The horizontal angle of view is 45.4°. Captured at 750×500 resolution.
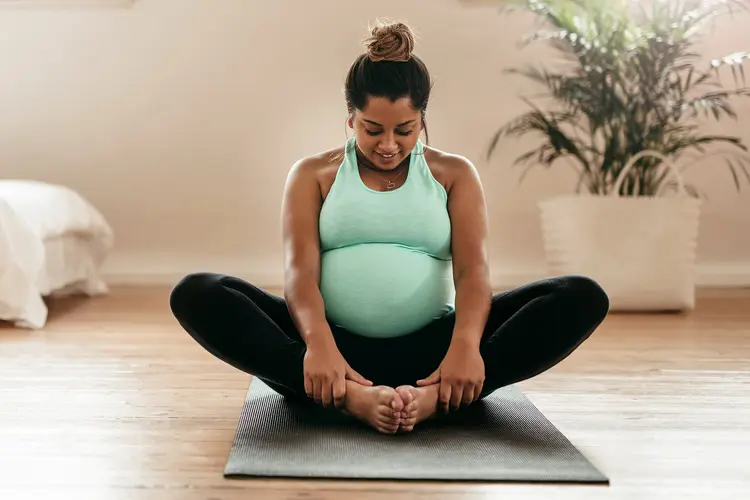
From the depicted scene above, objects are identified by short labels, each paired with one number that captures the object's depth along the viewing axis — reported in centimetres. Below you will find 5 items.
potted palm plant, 276
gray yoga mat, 120
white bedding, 243
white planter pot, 276
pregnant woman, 139
